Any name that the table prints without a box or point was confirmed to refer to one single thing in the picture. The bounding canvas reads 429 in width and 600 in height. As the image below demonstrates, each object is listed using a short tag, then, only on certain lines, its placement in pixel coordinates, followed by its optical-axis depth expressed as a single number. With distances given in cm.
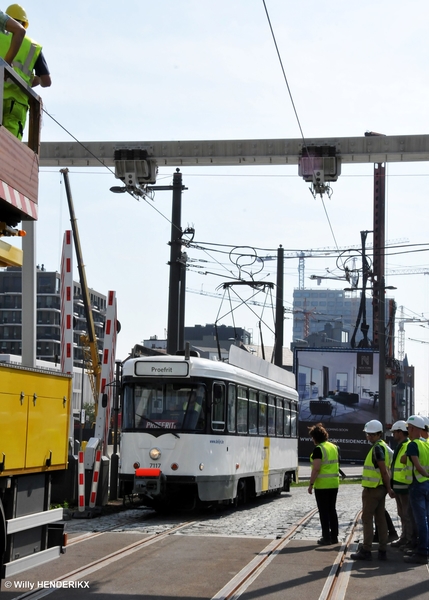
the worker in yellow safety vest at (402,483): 1159
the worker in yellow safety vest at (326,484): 1235
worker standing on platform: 730
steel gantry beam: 1426
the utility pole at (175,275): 2128
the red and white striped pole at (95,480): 1611
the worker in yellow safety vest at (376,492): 1092
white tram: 1593
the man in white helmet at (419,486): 1053
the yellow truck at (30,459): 725
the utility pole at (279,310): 3553
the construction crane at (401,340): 15525
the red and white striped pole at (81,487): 1570
